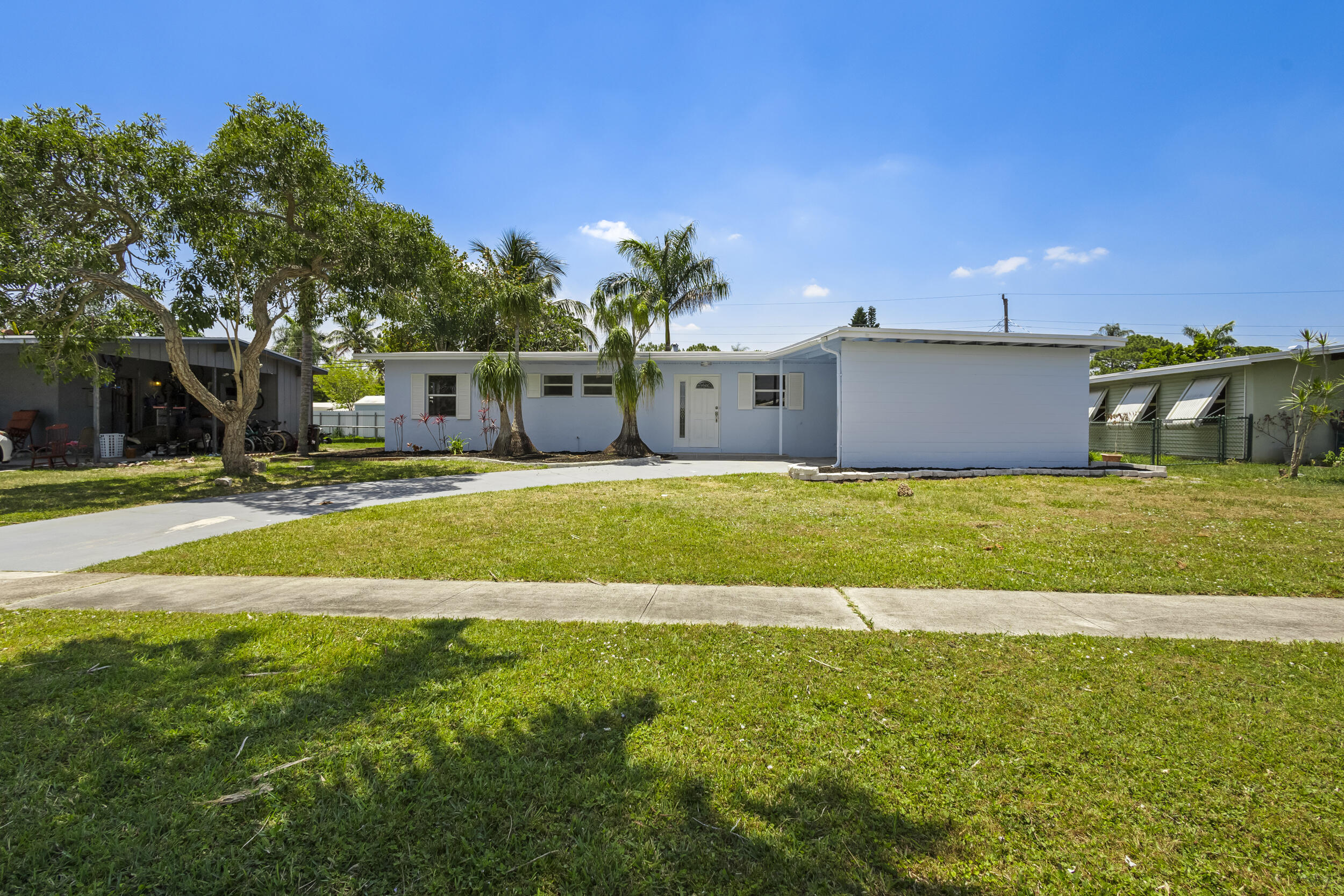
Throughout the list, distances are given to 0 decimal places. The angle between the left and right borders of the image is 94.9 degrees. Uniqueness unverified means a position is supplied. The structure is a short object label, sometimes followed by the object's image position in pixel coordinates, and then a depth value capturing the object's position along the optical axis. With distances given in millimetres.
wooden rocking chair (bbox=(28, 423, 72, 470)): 13500
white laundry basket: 14758
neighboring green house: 15750
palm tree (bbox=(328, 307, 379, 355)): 35781
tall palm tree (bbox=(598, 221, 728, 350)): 25062
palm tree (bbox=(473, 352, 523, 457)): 15383
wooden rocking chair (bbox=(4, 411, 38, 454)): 15344
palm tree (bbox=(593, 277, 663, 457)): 15477
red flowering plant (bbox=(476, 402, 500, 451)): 17578
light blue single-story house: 13047
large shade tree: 10188
